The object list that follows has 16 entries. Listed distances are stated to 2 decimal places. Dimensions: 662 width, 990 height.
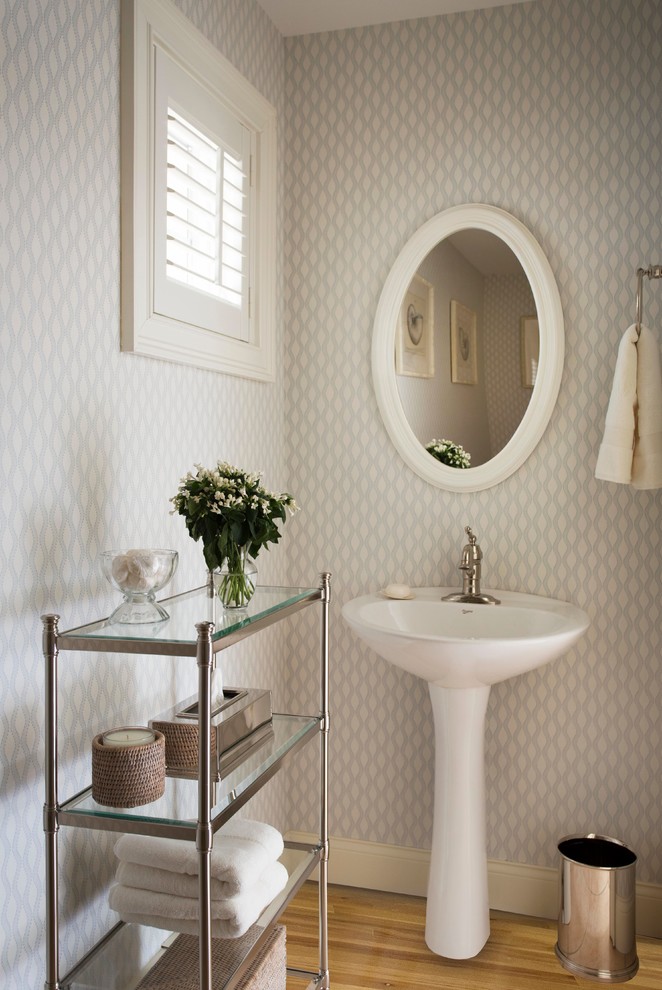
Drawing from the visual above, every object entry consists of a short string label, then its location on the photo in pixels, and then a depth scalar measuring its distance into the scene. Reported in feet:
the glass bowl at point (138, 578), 5.11
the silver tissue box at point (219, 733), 5.39
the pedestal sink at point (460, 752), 7.46
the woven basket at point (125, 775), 4.94
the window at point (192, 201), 5.98
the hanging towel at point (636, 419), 7.51
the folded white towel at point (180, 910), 5.37
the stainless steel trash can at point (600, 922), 7.32
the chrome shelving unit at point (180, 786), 4.61
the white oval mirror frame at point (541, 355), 8.21
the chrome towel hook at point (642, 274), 7.66
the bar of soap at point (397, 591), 8.15
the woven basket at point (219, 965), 5.56
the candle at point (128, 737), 5.07
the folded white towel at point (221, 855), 5.40
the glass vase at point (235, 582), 5.77
